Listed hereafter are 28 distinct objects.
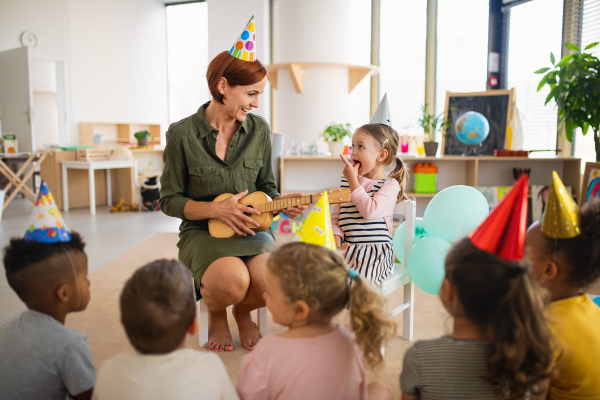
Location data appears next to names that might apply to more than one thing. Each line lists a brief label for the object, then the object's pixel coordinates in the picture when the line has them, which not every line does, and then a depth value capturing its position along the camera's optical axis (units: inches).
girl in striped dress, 69.3
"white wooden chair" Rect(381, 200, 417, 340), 71.7
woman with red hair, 65.9
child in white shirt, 34.0
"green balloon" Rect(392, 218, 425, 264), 77.7
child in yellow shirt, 42.3
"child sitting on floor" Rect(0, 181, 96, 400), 39.0
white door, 247.9
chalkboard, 163.6
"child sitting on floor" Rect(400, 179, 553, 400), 34.1
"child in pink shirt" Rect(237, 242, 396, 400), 37.8
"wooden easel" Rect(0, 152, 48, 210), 197.2
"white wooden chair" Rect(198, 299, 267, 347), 70.1
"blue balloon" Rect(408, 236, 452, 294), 65.8
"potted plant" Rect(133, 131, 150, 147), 262.4
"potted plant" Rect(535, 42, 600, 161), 122.3
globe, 157.1
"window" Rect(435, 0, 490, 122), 237.0
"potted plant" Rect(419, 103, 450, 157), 164.6
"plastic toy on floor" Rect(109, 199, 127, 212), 217.3
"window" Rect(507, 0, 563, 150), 191.5
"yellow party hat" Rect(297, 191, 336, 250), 42.6
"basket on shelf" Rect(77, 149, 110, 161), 213.8
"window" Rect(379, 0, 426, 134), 259.8
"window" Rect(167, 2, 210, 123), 333.1
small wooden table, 207.9
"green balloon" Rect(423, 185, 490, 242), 72.6
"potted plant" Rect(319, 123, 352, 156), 163.2
